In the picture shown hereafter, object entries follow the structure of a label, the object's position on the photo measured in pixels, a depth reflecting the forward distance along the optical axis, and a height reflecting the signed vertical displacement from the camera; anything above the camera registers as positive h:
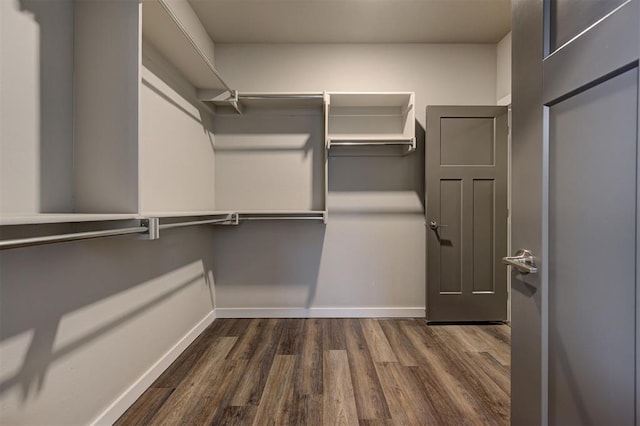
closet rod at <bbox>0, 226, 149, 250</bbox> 0.74 -0.08
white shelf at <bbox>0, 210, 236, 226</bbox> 0.73 -0.02
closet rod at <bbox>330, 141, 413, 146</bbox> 2.56 +0.61
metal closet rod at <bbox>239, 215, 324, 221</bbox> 2.57 -0.06
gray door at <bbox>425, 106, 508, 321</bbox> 2.64 -0.04
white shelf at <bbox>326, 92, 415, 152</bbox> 2.74 +0.88
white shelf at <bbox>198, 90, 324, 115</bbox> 2.44 +0.97
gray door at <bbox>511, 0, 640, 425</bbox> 0.59 +0.01
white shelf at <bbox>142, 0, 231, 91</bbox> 1.49 +1.00
